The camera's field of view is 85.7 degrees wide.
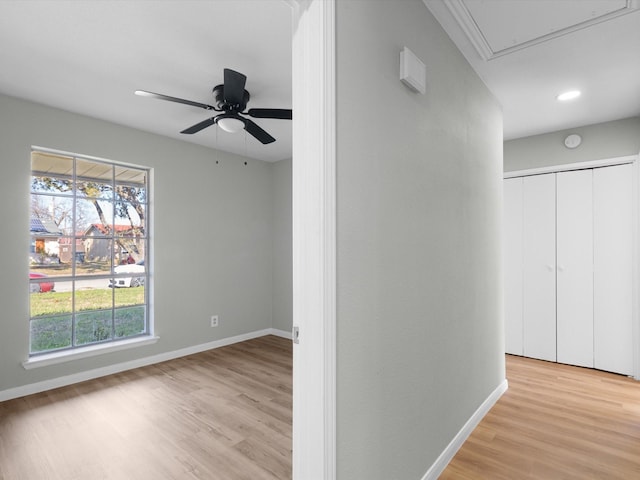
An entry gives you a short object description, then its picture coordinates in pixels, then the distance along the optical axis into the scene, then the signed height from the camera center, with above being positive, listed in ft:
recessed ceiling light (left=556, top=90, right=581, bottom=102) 9.05 +3.95
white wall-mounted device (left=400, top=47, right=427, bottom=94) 5.00 +2.58
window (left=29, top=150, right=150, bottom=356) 10.28 -0.27
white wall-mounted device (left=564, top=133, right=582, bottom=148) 11.57 +3.45
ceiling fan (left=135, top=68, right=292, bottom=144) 7.10 +3.11
